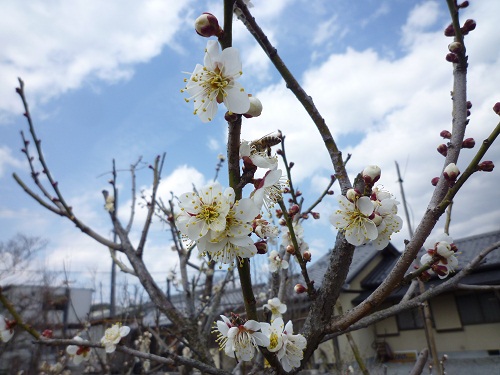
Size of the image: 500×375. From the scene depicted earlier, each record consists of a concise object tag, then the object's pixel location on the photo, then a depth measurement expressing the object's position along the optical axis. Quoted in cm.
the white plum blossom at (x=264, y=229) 17
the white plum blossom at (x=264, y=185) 13
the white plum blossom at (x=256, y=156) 13
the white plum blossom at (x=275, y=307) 24
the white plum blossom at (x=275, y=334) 16
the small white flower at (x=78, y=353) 30
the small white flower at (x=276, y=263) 30
